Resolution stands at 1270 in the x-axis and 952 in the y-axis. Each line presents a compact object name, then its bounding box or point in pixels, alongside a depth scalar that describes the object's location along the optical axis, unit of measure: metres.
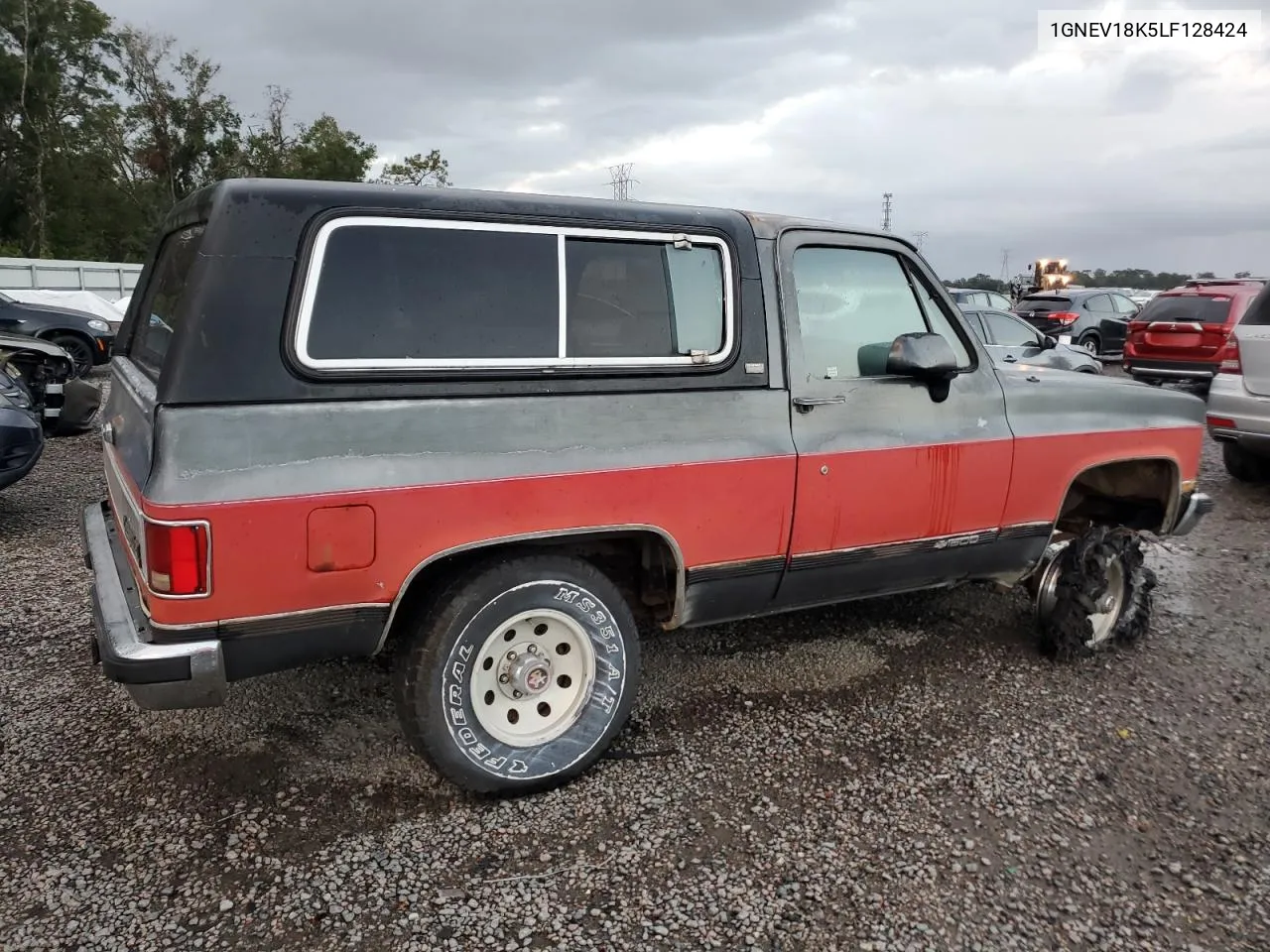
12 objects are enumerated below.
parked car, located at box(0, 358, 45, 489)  5.96
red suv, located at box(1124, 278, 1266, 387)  11.23
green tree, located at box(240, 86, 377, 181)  39.41
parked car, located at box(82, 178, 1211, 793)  2.53
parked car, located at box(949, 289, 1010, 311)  16.44
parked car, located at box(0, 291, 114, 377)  12.36
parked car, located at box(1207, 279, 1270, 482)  7.23
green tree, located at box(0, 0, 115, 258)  34.56
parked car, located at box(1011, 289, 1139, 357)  18.05
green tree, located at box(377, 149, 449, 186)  37.38
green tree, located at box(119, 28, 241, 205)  38.34
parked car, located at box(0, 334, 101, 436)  7.54
